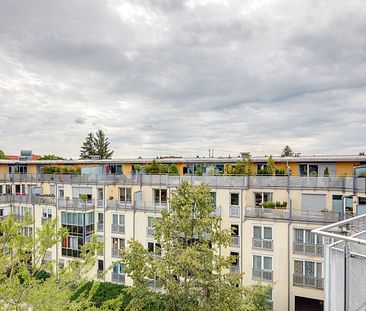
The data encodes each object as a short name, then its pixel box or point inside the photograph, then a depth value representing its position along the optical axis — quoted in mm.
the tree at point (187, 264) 14156
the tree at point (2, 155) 65281
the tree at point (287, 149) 75581
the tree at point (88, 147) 80062
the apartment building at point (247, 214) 22125
